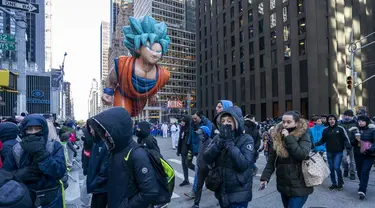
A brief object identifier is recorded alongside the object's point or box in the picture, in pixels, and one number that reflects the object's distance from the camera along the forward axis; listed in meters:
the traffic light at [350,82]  16.83
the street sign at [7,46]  10.20
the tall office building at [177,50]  89.19
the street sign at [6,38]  10.26
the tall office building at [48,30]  173.81
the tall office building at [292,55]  33.66
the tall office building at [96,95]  163.07
